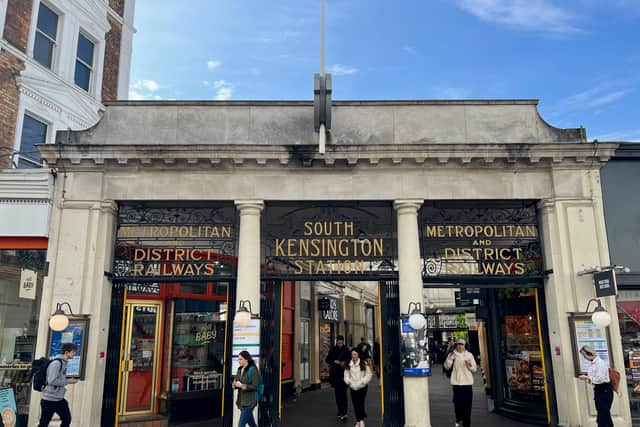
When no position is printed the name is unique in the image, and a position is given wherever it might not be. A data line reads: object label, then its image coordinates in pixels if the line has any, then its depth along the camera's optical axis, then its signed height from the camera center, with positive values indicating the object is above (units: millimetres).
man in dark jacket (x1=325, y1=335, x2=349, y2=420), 11727 -898
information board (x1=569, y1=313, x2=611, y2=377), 9523 -144
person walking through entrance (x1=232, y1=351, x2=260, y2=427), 8531 -874
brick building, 10508 +6578
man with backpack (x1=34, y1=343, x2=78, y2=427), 8125 -899
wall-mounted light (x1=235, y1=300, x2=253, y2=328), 9422 +306
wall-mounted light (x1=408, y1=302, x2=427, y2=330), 9547 +250
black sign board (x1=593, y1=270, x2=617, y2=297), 9120 +881
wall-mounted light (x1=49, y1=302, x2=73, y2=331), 9188 +249
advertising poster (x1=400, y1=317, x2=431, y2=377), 9773 -355
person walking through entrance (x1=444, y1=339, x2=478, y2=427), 9797 -931
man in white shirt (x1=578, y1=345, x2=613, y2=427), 8469 -940
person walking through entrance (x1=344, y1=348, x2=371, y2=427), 10077 -939
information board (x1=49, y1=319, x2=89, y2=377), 9648 -101
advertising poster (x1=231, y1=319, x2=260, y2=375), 9781 -140
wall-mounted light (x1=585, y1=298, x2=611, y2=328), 8922 +247
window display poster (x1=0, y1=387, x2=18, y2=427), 9422 -1345
